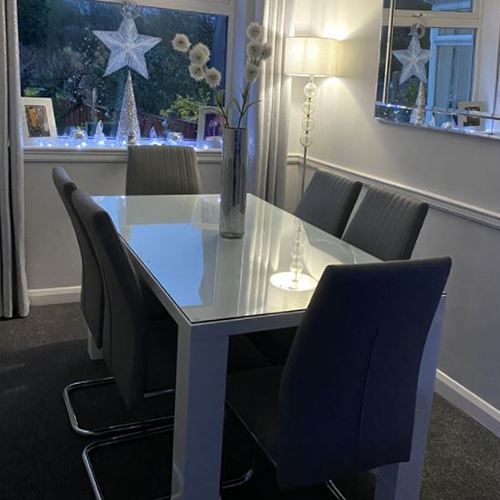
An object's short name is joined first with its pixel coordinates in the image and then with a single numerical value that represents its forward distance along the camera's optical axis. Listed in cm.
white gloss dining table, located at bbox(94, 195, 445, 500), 174
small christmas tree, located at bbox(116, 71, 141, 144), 409
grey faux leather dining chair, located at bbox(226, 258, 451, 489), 157
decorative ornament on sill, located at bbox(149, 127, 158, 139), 427
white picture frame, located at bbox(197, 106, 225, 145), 434
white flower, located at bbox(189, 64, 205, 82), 242
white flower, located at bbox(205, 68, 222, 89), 241
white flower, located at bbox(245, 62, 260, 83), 239
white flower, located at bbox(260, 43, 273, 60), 242
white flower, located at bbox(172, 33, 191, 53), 239
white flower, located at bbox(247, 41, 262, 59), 240
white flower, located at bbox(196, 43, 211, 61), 239
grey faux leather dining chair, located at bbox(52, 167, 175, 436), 230
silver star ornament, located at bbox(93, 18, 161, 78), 404
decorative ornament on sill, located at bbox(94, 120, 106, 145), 406
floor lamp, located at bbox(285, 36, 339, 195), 380
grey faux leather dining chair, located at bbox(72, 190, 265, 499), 191
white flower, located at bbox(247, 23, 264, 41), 242
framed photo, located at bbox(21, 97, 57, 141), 385
